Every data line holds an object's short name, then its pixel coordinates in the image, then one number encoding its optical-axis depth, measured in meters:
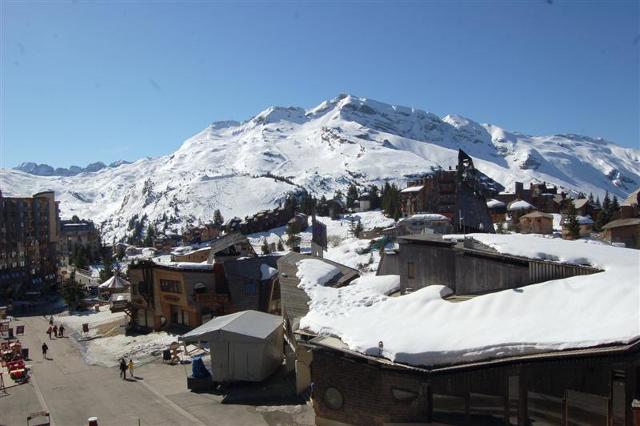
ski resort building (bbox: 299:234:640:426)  12.30
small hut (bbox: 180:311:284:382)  24.11
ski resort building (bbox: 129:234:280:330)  38.91
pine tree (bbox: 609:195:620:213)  89.80
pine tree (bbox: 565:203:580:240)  52.70
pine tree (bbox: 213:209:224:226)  149.25
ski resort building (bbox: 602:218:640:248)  57.06
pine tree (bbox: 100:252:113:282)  83.74
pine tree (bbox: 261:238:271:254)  78.93
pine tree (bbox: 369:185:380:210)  138.84
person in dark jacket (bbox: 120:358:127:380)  28.58
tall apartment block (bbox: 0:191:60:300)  92.98
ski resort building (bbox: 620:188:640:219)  72.19
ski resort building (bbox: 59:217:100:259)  149.75
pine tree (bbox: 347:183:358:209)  150.90
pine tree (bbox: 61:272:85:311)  65.06
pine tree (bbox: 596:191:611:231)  75.72
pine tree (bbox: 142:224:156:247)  156.32
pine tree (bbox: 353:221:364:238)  85.07
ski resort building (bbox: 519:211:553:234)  66.25
